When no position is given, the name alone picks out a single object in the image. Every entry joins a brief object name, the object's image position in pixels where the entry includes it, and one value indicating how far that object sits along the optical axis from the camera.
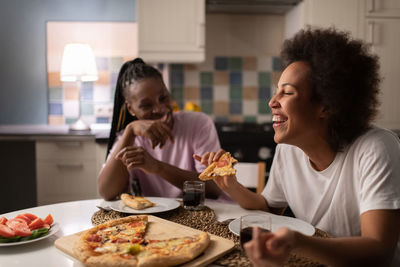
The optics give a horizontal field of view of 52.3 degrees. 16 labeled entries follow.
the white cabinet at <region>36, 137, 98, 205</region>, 3.05
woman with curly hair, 1.10
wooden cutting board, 1.00
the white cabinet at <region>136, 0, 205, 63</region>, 3.23
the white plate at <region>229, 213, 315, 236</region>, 1.19
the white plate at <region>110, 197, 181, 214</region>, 1.39
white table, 1.02
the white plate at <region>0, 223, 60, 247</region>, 1.08
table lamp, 3.17
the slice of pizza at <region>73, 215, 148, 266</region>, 0.93
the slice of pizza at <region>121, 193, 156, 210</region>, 1.41
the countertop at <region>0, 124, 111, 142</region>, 2.98
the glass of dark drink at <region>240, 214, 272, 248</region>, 1.00
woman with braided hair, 1.76
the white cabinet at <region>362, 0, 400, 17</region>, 3.23
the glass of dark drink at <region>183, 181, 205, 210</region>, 1.47
